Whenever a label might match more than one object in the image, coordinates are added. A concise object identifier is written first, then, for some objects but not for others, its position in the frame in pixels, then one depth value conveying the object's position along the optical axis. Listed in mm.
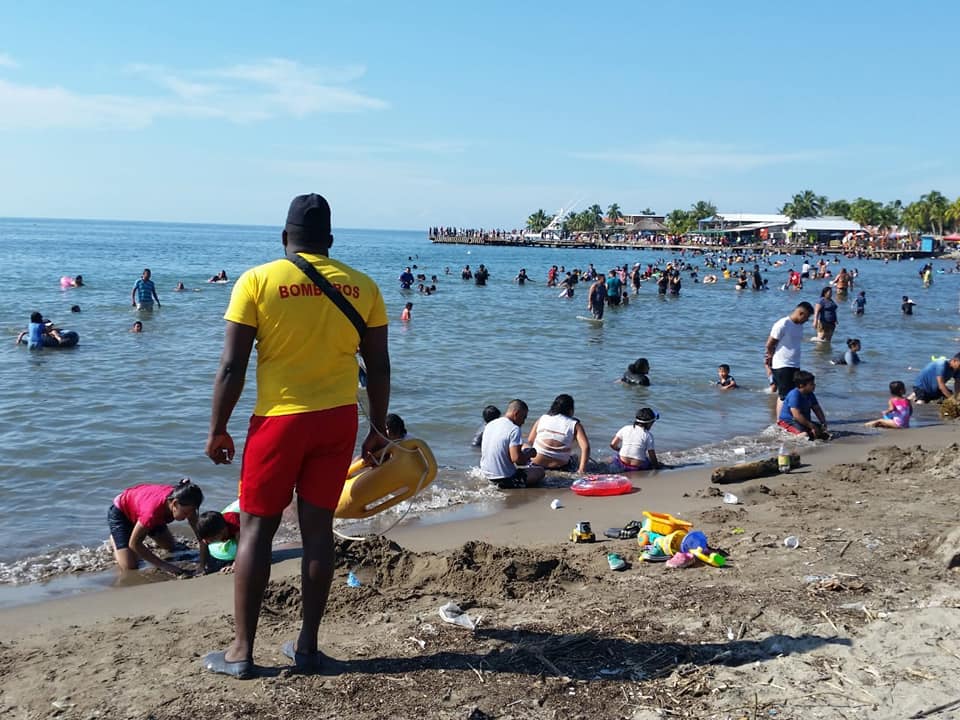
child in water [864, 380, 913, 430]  11383
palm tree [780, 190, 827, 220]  120250
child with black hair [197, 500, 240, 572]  5836
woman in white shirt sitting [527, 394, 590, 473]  8914
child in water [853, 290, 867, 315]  27234
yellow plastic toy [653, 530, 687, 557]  5305
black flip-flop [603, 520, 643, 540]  6082
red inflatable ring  7953
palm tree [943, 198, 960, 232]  98188
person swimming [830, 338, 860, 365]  17016
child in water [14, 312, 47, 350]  16531
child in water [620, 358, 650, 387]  14023
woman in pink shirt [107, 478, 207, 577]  5848
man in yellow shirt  3256
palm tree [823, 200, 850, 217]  123375
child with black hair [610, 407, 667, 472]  9016
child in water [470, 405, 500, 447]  9438
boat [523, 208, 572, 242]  114431
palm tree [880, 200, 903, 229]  113250
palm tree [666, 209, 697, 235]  121000
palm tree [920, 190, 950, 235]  102688
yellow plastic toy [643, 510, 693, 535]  5691
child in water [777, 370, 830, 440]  10672
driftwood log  8156
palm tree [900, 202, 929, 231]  105062
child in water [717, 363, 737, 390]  14465
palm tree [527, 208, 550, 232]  143625
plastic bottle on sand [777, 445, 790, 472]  8594
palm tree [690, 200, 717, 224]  123038
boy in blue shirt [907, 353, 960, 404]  12578
